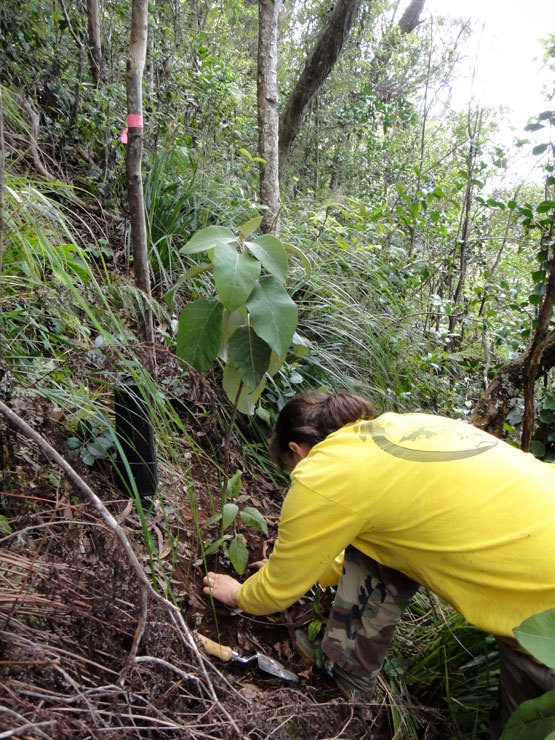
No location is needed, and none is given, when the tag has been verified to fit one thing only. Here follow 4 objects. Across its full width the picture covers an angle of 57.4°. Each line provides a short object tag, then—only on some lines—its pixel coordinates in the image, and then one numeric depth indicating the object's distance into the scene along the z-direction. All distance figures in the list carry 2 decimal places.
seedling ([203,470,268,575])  1.77
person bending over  1.40
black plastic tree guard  1.73
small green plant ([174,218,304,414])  1.52
